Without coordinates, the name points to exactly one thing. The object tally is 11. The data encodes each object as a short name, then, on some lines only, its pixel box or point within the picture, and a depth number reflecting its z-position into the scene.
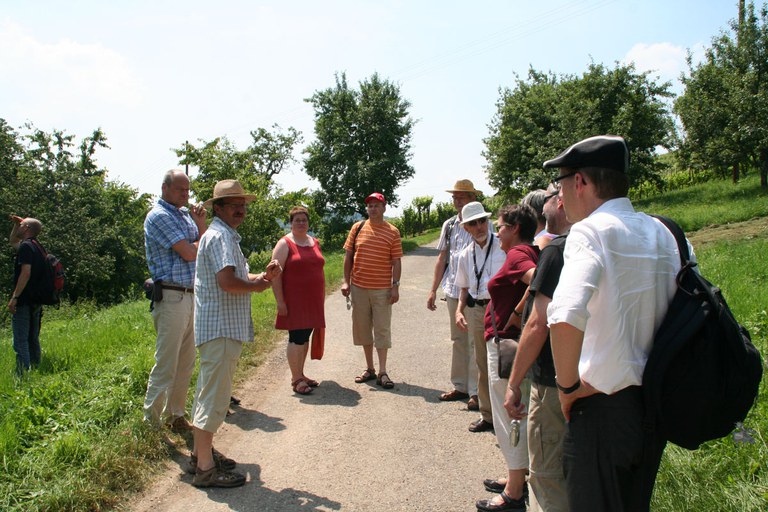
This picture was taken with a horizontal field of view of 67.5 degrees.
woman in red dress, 6.46
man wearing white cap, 5.23
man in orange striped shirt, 6.88
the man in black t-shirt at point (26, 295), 7.06
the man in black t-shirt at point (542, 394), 2.74
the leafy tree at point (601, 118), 24.92
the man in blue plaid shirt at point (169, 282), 4.89
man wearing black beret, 2.02
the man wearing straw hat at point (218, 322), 4.25
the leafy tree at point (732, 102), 19.70
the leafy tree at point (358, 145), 30.58
